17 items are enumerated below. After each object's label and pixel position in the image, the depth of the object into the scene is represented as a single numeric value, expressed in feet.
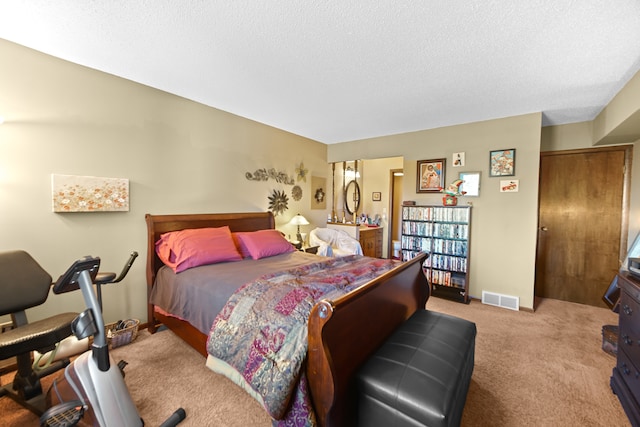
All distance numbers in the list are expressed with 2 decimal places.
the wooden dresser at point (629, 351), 5.34
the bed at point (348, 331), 4.06
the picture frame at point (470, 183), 12.03
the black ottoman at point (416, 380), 3.95
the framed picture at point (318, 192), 16.03
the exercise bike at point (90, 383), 4.32
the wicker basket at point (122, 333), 7.84
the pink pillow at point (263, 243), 10.16
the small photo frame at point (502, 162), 11.23
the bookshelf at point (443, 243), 12.16
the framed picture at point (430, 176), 12.97
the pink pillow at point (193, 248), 8.46
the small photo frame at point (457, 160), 12.37
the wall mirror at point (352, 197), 19.69
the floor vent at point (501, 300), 11.26
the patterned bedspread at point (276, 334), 4.31
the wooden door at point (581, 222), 11.27
